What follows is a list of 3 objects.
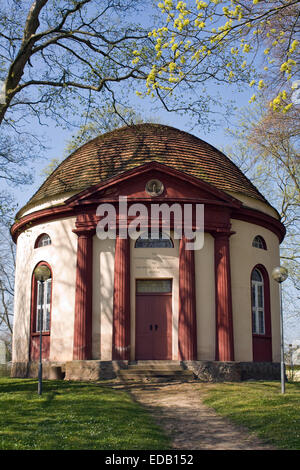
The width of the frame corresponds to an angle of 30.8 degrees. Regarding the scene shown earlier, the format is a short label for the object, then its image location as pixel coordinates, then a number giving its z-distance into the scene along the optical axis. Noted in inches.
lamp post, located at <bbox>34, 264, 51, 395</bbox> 594.2
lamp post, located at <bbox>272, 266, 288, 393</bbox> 580.2
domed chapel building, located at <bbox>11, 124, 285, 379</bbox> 730.2
